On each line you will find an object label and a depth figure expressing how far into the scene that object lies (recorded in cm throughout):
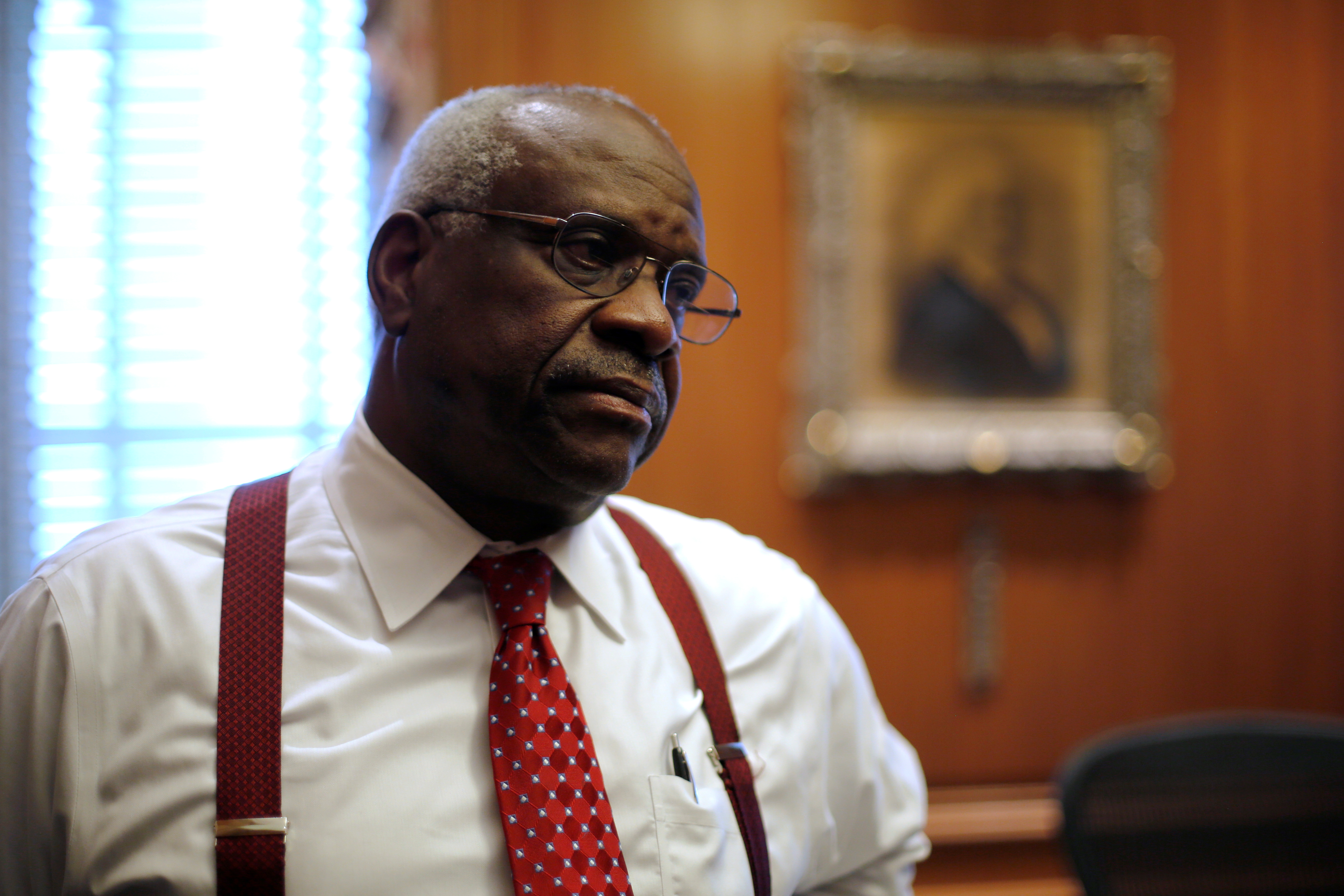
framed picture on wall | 210
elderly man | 84
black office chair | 130
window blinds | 218
